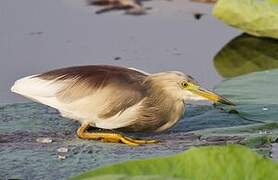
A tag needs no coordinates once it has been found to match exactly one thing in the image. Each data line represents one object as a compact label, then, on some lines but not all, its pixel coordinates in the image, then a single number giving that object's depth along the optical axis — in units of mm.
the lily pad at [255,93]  7633
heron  7375
